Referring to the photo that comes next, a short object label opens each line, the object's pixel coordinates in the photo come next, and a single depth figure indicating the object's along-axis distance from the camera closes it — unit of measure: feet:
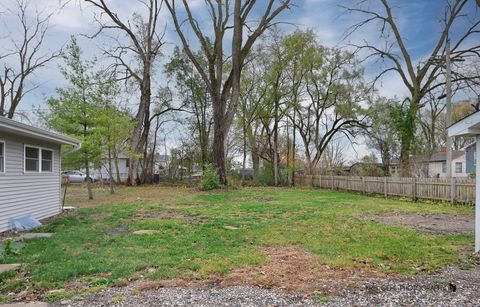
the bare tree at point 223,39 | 62.18
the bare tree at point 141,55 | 79.05
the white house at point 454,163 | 111.45
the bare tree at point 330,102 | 87.85
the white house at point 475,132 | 16.67
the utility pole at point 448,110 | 44.63
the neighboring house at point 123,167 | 124.77
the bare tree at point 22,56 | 79.05
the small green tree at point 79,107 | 45.24
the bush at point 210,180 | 62.27
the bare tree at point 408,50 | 60.90
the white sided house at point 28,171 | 24.46
